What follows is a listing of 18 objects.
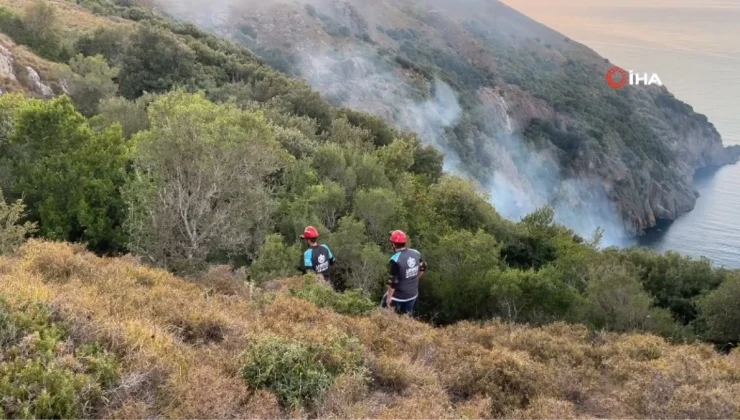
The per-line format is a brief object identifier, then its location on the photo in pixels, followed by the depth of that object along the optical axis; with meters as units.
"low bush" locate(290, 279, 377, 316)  8.98
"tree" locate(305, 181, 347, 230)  18.39
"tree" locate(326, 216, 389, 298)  15.94
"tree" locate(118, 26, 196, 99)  35.59
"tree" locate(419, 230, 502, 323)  17.38
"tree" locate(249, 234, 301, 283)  12.14
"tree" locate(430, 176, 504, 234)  25.31
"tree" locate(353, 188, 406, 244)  19.14
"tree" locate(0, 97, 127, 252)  14.04
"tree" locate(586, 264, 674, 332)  16.12
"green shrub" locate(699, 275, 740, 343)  19.16
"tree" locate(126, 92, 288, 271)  11.81
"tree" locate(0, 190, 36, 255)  9.10
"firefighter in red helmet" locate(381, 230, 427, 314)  10.26
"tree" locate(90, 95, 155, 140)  20.95
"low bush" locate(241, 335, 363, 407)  5.30
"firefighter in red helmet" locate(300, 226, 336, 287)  10.95
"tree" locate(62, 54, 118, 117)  27.01
